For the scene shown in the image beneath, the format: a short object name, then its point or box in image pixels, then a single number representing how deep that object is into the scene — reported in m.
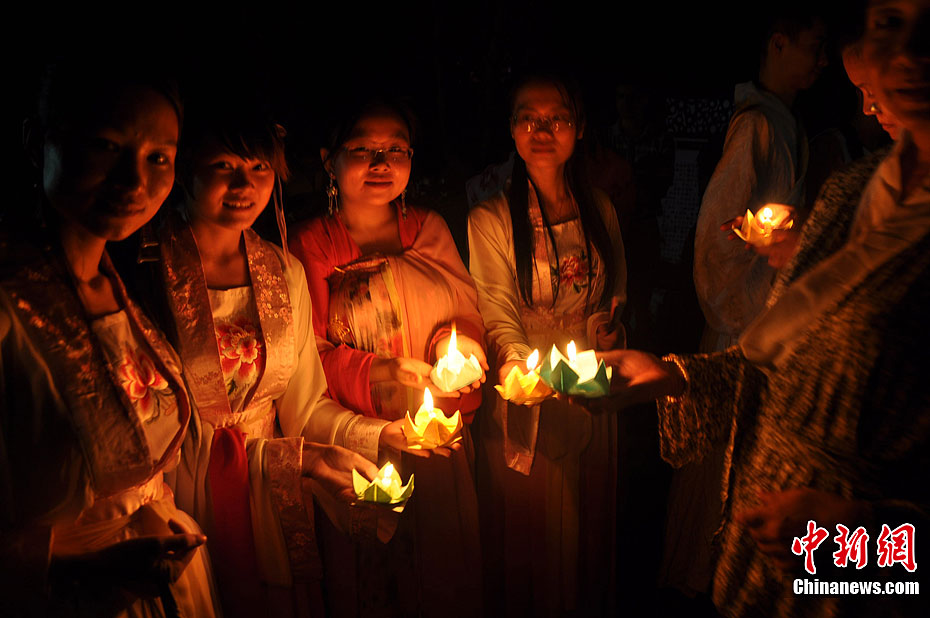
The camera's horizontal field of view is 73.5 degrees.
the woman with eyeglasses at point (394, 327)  2.39
